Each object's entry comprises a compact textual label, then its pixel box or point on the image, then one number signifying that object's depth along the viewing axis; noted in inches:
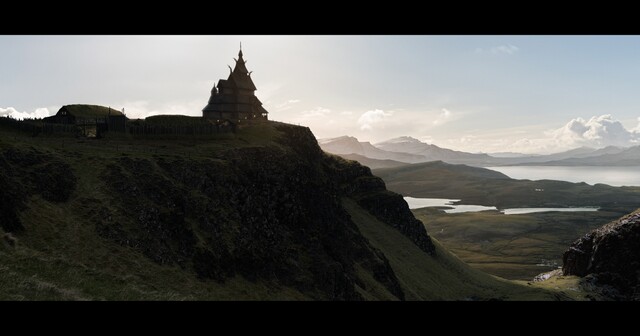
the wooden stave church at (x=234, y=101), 4224.9
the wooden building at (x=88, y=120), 2891.2
